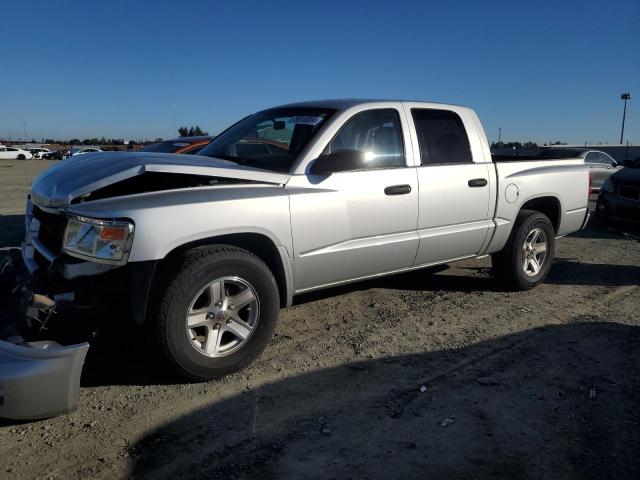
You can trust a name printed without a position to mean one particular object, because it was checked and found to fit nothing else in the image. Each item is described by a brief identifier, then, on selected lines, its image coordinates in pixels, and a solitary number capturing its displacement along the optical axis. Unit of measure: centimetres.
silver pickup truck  320
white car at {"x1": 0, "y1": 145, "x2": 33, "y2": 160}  5091
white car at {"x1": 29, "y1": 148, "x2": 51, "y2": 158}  5816
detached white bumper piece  267
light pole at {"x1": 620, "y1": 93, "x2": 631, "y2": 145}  5728
